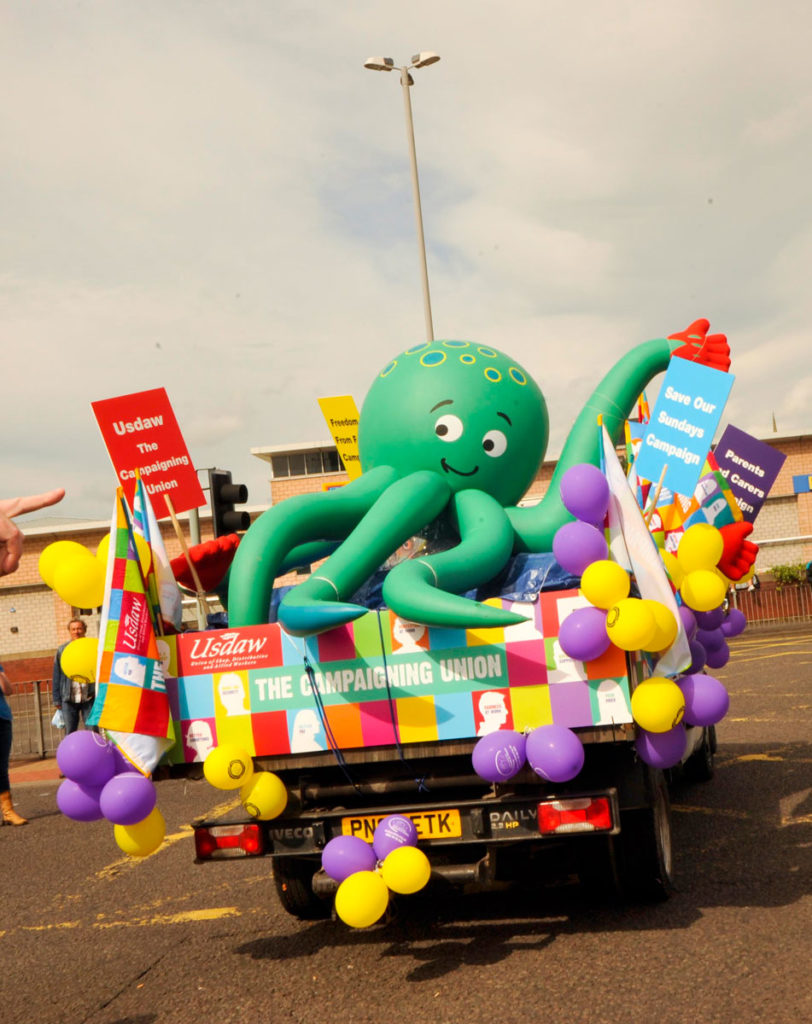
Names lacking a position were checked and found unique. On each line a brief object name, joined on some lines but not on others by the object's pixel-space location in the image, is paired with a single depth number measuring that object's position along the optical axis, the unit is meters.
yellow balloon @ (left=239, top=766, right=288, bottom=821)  5.06
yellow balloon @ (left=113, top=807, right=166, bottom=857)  5.20
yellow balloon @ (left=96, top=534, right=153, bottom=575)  5.39
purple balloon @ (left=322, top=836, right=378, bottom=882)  4.83
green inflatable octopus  5.95
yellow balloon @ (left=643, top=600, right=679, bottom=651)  4.71
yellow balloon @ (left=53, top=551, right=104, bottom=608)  5.30
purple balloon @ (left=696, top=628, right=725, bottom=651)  6.54
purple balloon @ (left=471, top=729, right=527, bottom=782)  4.69
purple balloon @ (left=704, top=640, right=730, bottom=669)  6.98
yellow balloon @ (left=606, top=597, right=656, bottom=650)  4.55
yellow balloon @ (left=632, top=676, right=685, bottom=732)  4.69
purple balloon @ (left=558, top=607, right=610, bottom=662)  4.67
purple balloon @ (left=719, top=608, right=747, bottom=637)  7.39
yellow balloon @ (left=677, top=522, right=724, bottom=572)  5.38
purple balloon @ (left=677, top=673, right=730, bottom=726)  5.23
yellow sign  10.16
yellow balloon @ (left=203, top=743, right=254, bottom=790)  4.95
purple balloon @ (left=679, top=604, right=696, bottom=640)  5.34
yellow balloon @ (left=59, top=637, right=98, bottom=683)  5.46
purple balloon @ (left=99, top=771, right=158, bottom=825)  4.93
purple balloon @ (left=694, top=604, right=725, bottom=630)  6.13
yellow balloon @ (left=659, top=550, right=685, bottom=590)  5.43
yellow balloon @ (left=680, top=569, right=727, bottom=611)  5.21
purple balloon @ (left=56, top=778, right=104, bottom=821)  5.14
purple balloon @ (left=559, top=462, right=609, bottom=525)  4.97
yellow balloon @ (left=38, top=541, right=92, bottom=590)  5.45
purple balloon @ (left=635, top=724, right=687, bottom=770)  4.92
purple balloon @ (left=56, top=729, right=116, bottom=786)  5.02
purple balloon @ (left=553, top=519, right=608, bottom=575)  4.88
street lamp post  18.84
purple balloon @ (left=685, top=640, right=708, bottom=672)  5.76
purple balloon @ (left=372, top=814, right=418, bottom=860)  4.85
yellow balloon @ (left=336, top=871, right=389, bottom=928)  4.66
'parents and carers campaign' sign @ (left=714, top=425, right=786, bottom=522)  9.05
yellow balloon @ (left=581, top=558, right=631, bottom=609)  4.68
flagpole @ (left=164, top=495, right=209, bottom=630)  6.30
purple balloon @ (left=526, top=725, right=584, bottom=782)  4.62
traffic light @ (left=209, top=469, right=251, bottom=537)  10.87
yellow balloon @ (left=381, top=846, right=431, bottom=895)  4.68
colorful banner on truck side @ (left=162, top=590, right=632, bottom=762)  4.89
